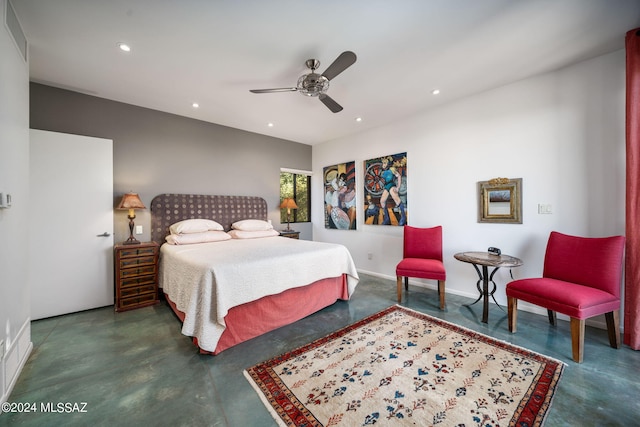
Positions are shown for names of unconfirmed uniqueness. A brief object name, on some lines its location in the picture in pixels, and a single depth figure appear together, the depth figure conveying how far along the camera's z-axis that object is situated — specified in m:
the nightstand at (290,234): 4.85
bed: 2.06
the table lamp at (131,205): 3.18
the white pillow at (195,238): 3.43
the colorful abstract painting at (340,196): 4.90
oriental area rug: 1.46
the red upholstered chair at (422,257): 3.01
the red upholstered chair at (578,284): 1.97
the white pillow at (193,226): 3.57
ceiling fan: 2.13
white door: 2.78
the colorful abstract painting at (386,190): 4.12
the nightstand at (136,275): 3.02
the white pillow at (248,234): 4.03
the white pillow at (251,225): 4.25
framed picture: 3.00
